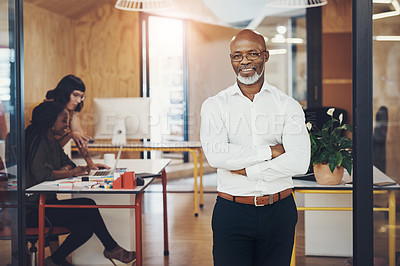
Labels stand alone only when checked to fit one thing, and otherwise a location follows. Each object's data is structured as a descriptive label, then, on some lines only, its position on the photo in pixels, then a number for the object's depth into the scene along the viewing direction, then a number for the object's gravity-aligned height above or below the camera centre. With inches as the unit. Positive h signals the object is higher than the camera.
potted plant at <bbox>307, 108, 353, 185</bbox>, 115.8 -6.3
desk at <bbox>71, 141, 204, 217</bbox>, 200.5 -7.2
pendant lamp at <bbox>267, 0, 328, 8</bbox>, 184.0 +64.9
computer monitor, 176.4 +5.5
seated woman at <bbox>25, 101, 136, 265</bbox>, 121.1 -12.2
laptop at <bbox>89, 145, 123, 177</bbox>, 129.3 -11.7
